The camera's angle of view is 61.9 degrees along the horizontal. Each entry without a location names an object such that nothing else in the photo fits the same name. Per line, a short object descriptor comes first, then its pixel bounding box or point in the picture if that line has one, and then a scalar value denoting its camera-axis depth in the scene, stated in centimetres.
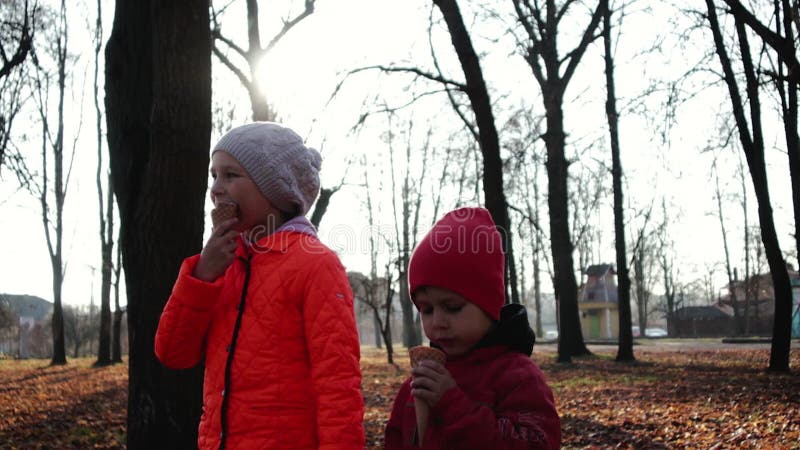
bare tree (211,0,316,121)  1257
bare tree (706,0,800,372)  1216
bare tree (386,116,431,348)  3564
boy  168
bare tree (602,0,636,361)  1722
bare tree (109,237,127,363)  2277
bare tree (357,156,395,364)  2041
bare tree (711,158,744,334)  4278
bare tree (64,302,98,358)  4128
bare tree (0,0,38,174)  1062
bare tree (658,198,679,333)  5352
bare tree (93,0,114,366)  2155
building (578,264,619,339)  5400
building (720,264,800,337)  4400
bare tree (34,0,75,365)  2186
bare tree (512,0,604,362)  1712
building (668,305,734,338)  5456
